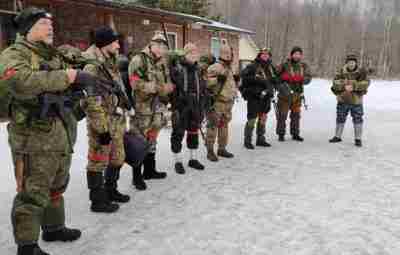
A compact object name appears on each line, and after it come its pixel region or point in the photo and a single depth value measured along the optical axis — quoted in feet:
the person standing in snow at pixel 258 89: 23.91
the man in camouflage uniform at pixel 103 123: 12.64
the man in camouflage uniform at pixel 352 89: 24.99
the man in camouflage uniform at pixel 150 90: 15.62
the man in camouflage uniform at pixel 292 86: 26.05
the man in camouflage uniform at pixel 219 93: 21.22
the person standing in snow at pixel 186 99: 18.51
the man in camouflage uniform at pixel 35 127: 9.50
